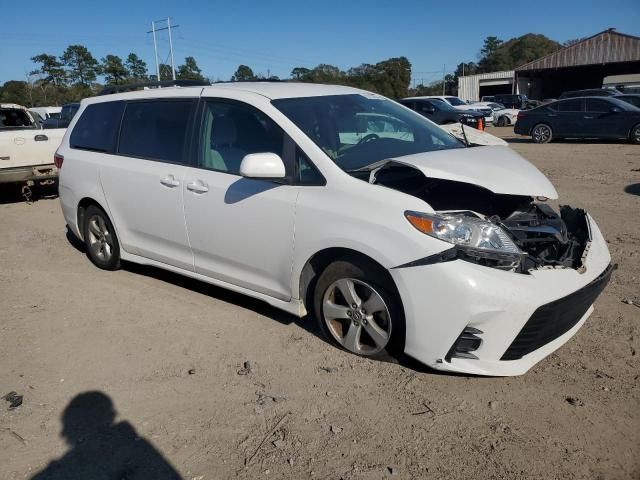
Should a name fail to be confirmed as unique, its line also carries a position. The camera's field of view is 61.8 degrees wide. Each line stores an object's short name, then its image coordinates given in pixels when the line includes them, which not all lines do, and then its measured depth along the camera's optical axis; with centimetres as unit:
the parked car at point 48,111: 2593
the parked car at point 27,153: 892
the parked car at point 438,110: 2025
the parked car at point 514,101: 3428
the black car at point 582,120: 1605
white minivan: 300
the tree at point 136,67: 7346
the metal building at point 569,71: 4297
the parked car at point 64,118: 1769
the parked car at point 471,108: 2756
